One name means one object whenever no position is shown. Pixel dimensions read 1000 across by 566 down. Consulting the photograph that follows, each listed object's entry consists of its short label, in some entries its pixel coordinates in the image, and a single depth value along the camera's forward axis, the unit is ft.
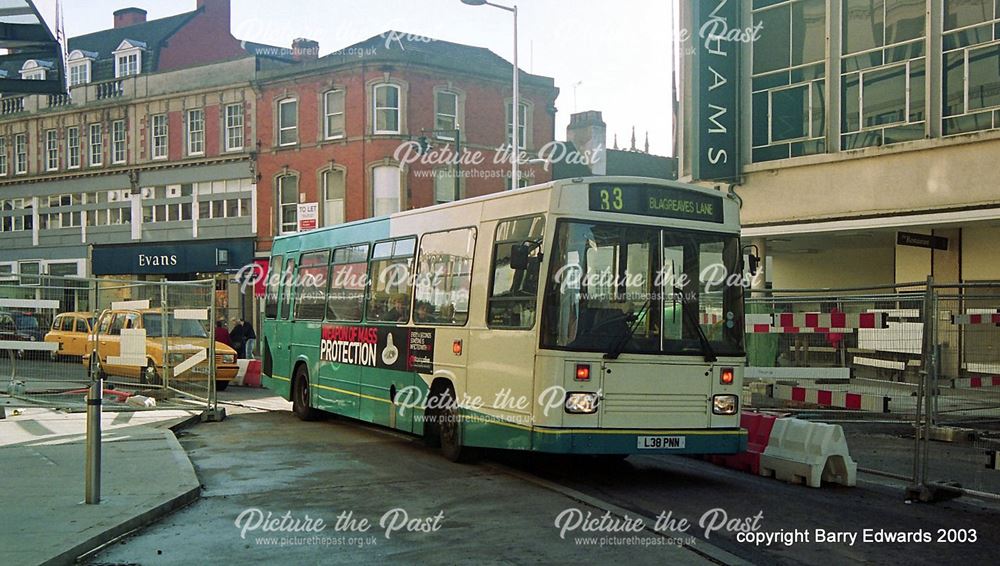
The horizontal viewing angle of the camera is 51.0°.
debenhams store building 69.05
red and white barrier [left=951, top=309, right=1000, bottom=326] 35.79
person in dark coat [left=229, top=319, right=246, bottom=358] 107.20
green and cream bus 33.65
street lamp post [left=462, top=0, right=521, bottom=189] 114.45
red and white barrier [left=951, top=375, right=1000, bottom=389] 35.53
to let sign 135.64
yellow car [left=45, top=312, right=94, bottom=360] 51.31
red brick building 138.00
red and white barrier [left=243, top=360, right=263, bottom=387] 87.25
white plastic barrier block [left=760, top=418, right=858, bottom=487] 35.45
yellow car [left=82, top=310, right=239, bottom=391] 54.49
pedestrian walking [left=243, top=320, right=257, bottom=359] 108.58
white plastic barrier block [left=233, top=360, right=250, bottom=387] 87.30
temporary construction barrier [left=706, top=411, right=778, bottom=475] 38.14
